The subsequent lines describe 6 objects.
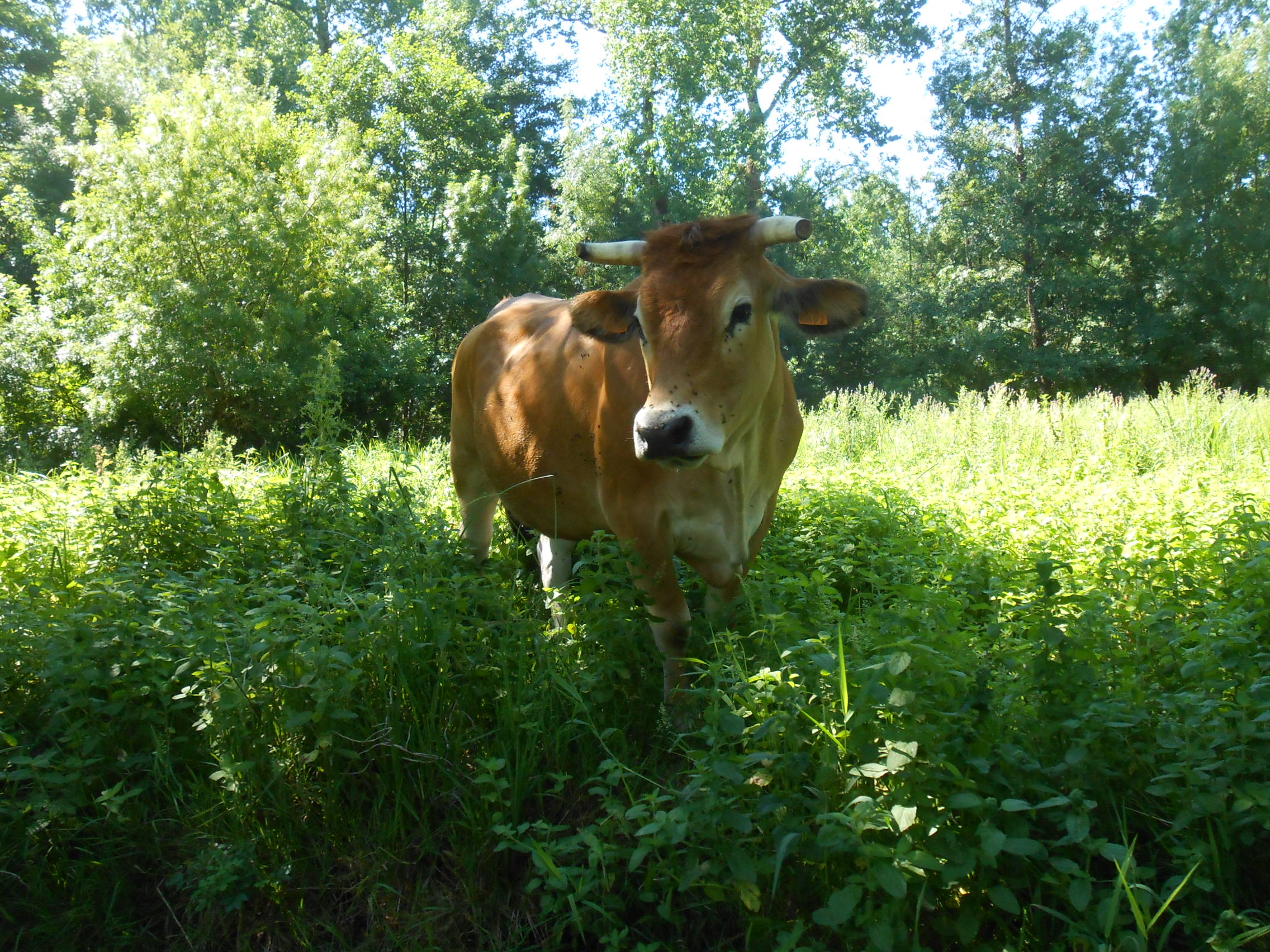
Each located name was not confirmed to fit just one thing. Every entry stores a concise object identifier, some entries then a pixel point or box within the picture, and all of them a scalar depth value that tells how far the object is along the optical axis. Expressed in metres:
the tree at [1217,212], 29.16
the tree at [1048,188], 30.59
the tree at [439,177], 26.53
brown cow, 3.61
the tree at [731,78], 28.30
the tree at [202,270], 16.20
